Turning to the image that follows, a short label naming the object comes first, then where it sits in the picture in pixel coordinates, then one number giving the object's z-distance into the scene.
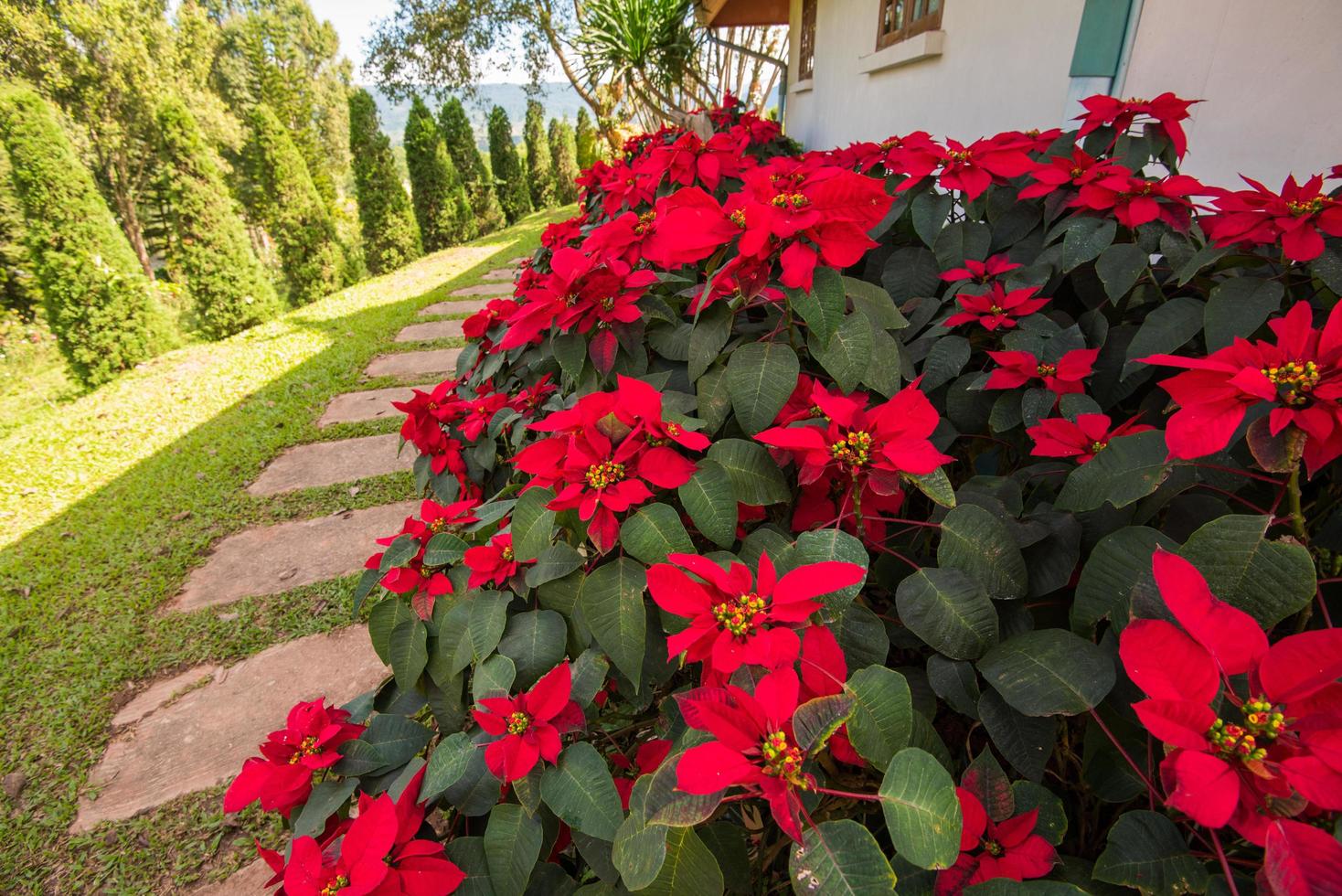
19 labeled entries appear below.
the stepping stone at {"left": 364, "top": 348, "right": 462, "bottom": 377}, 4.04
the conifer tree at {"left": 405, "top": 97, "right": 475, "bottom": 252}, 9.37
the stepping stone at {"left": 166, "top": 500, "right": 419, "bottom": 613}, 2.26
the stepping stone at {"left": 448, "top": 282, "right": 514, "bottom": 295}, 5.86
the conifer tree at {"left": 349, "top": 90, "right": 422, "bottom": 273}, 8.49
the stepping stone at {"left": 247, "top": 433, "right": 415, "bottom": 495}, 2.92
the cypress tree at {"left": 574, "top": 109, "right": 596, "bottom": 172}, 13.96
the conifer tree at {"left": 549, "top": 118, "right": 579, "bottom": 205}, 15.18
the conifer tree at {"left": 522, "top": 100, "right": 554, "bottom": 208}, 14.59
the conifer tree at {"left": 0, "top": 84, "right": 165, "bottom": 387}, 5.09
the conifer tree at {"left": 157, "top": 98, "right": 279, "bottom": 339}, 5.95
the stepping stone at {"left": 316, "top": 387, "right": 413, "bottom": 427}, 3.51
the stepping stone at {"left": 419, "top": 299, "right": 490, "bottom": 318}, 5.29
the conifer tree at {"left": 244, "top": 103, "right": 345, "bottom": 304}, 7.75
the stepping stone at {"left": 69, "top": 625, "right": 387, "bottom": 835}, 1.60
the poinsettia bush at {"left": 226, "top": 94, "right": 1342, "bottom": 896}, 0.44
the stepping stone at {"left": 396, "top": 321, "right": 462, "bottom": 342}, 4.70
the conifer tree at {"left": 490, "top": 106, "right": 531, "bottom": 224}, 13.21
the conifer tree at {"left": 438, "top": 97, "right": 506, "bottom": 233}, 10.88
